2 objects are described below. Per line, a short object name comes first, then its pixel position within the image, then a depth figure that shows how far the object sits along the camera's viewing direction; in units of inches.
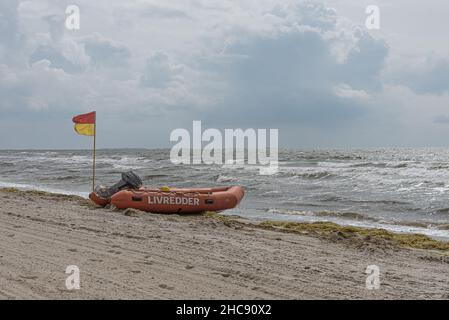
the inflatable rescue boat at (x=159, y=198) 429.1
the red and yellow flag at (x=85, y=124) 498.0
